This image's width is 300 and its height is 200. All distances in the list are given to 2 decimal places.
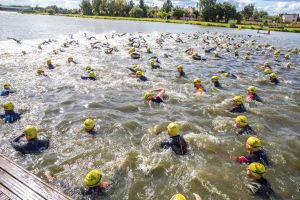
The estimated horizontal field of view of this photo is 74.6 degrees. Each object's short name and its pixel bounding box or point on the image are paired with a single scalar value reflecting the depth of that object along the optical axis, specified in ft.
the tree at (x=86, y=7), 339.00
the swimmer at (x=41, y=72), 51.38
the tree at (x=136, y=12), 308.81
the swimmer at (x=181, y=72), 52.65
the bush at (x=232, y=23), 216.29
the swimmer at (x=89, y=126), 28.20
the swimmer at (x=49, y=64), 57.43
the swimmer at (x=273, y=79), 50.04
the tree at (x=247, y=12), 341.39
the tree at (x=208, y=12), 265.46
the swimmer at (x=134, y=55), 69.07
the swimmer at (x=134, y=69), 51.80
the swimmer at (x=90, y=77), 48.85
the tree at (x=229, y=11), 262.32
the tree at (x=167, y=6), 343.19
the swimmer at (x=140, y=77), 48.57
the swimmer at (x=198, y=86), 43.61
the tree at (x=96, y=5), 332.42
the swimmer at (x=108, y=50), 75.50
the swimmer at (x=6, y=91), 39.87
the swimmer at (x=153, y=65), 57.84
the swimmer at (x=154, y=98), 36.92
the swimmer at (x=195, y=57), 70.67
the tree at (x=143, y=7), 319.57
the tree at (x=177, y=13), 301.59
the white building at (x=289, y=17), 374.25
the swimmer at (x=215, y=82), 46.05
